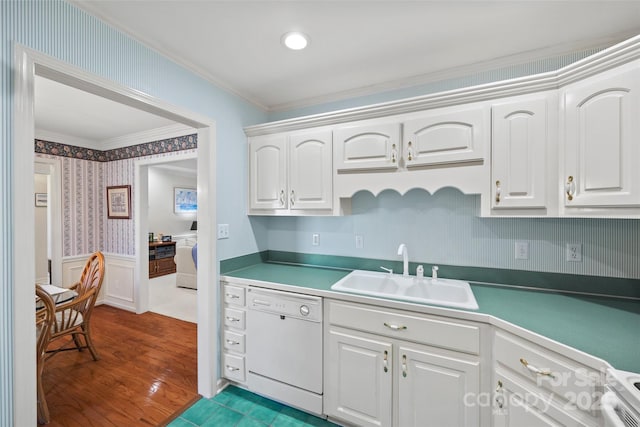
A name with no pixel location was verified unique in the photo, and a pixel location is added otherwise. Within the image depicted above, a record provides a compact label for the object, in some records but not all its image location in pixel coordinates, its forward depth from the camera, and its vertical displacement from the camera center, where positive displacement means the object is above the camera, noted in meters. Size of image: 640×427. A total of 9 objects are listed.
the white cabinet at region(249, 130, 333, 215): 2.14 +0.32
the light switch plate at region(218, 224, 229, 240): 2.15 -0.17
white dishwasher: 1.81 -0.99
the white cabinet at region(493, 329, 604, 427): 1.02 -0.75
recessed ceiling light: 1.61 +1.07
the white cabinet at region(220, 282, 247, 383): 2.08 -0.98
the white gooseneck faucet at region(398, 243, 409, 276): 2.02 -0.40
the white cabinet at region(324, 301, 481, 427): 1.43 -0.96
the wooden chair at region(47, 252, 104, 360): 2.32 -0.91
